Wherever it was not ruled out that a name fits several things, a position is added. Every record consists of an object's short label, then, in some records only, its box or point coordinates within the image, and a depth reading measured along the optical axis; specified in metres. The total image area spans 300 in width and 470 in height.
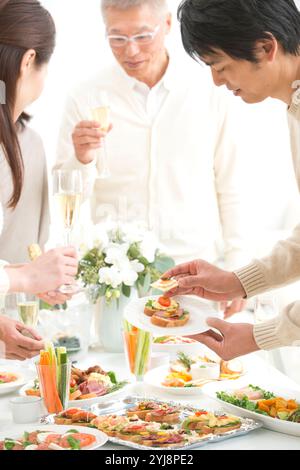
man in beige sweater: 1.77
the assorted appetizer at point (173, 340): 2.04
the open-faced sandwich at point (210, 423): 1.61
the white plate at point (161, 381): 1.82
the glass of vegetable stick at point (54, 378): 1.73
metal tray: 1.57
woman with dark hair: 2.20
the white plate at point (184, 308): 1.79
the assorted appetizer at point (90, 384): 1.77
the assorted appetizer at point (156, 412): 1.65
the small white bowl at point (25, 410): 1.70
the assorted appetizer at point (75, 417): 1.66
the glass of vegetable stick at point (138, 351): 1.90
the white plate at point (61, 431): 1.58
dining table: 1.60
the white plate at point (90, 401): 1.75
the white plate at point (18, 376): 1.85
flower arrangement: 2.10
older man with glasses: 2.56
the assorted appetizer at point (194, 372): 1.85
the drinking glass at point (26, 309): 1.95
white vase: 2.14
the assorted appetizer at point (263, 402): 1.65
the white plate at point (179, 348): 1.99
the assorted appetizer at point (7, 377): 1.89
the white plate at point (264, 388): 1.63
